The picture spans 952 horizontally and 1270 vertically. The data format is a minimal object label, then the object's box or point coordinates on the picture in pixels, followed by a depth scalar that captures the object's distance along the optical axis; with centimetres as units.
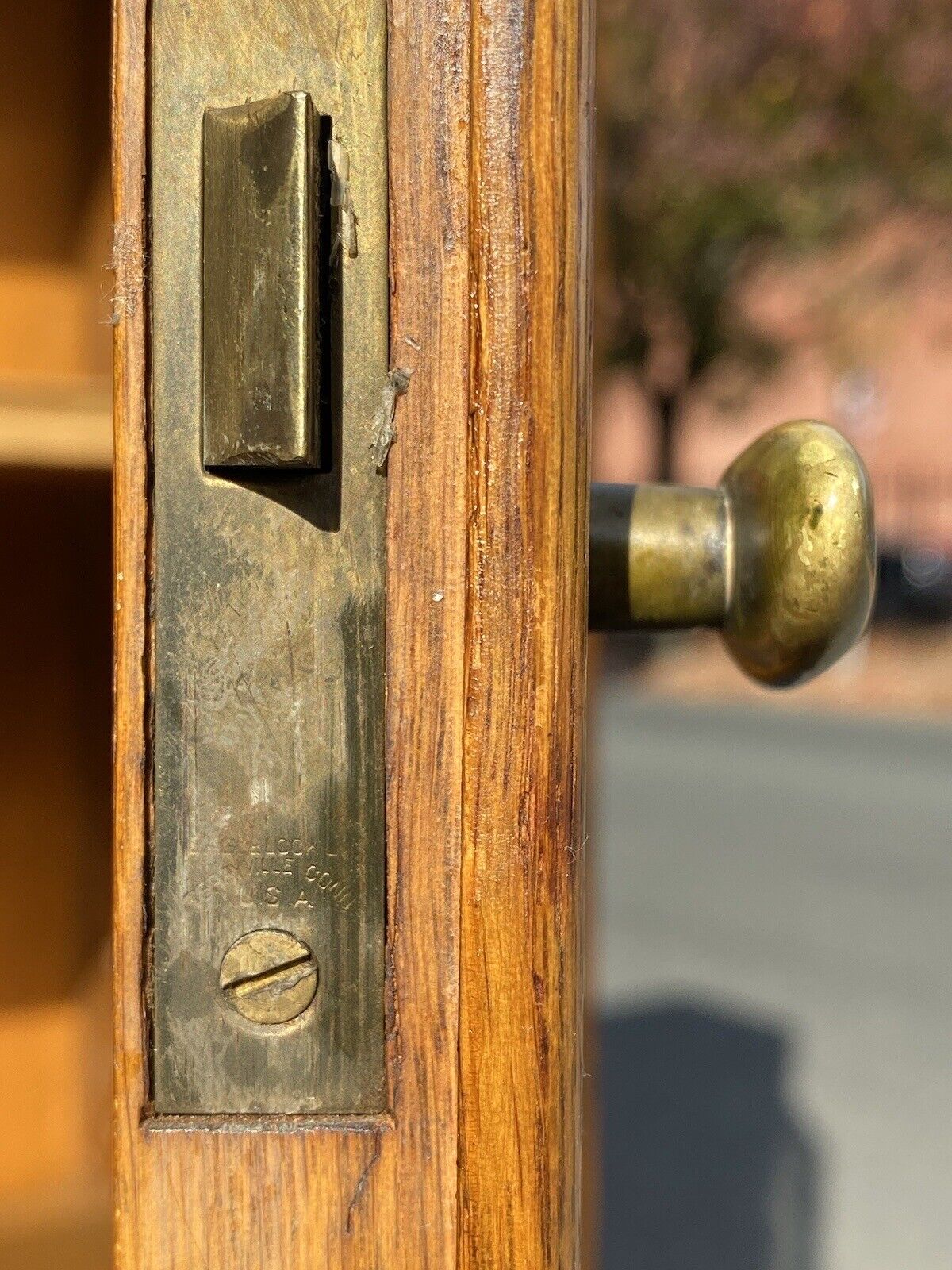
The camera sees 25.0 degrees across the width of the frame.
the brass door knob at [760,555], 13
